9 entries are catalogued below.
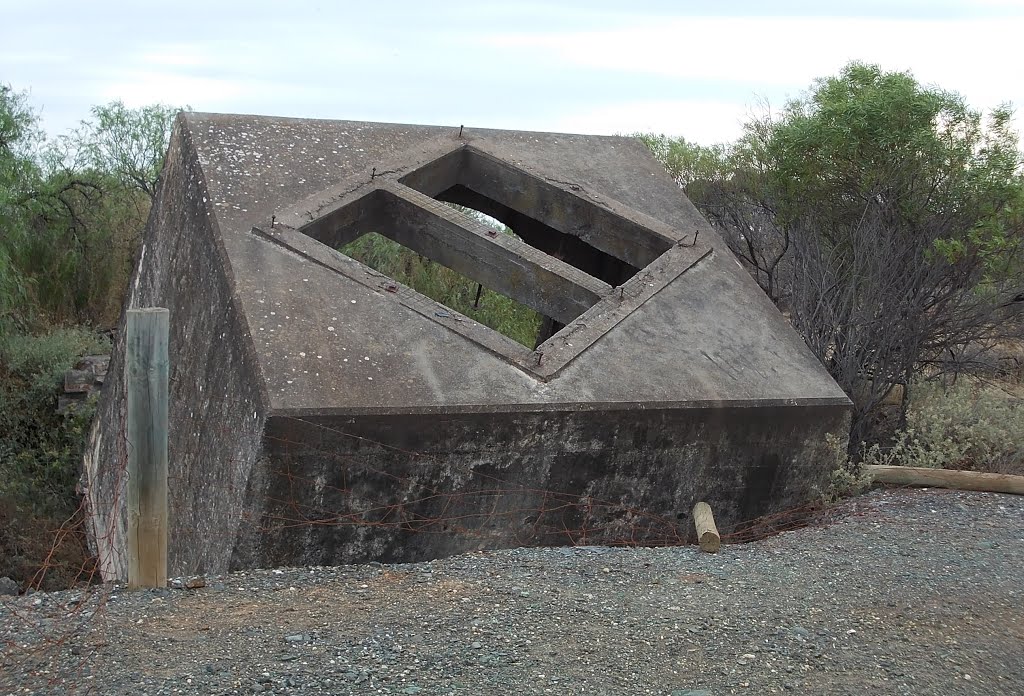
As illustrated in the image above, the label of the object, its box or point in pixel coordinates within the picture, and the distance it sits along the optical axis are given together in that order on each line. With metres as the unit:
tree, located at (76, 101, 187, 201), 15.40
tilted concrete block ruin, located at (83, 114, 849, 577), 4.91
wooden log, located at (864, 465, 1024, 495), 6.48
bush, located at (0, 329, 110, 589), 8.19
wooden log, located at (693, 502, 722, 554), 5.24
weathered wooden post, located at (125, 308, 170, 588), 4.11
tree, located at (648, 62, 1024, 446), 8.11
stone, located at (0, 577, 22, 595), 6.38
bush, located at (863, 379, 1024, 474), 6.80
